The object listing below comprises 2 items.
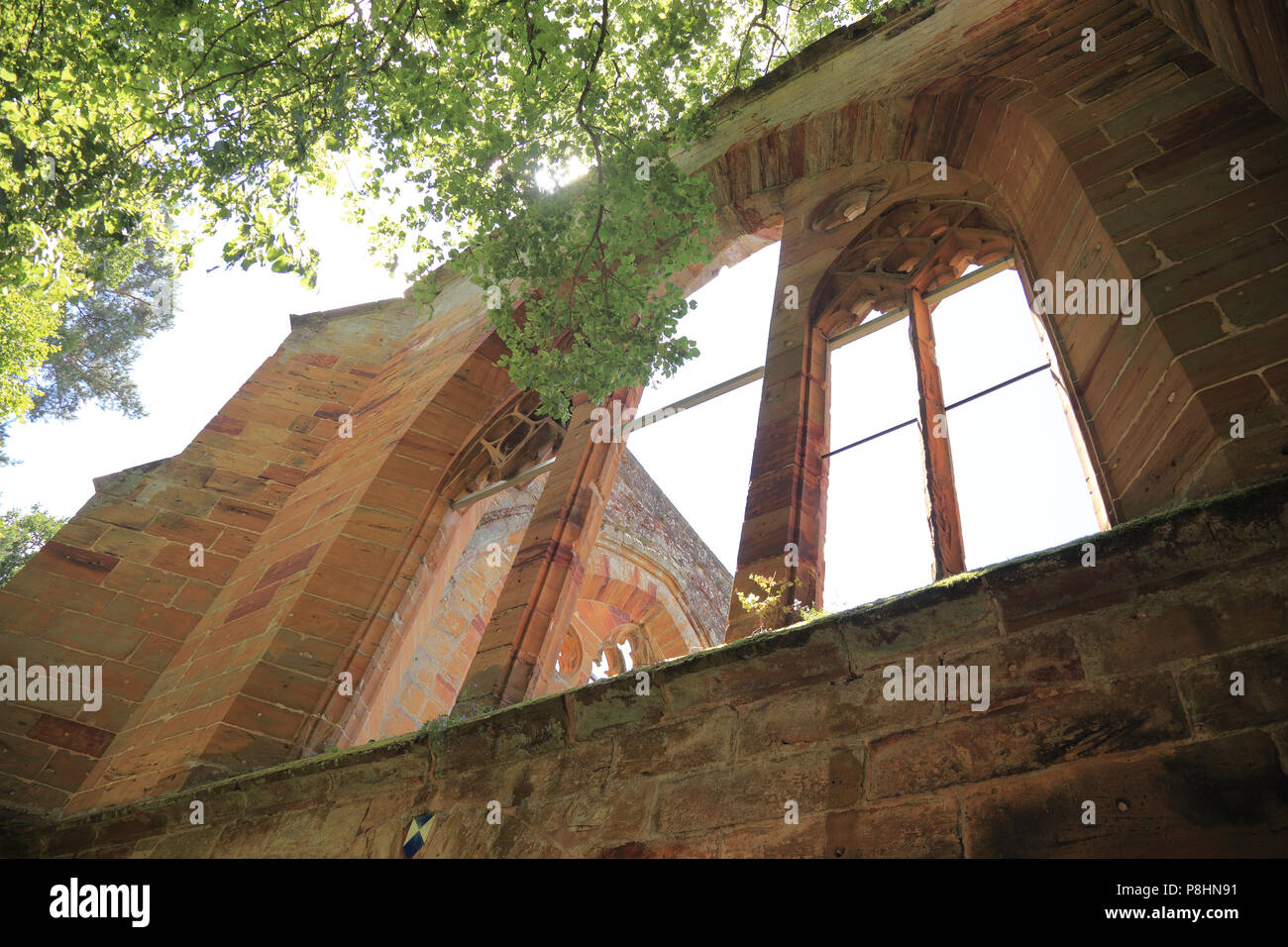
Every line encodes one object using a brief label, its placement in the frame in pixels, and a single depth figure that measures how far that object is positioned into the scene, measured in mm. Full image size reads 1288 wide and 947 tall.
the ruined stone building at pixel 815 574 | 2201
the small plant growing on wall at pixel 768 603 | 3549
